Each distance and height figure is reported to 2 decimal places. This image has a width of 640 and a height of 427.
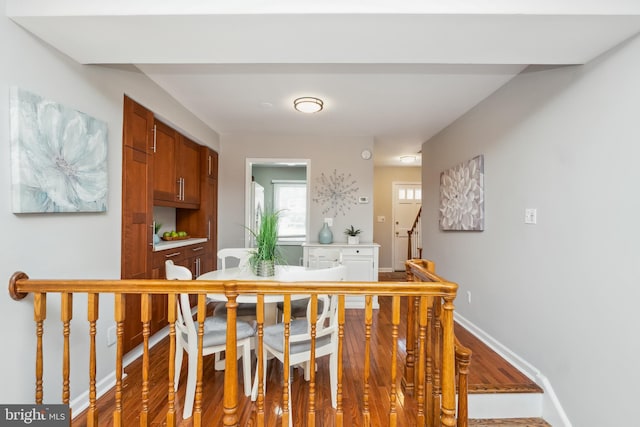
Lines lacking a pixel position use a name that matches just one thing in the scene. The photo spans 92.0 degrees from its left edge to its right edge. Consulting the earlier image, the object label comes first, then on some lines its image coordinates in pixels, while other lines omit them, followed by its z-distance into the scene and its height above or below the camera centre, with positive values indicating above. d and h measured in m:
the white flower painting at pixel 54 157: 1.49 +0.31
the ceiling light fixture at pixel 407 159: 5.89 +1.13
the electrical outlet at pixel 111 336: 2.16 -0.86
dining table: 1.95 -0.47
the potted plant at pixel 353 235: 4.25 -0.26
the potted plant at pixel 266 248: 2.34 -0.25
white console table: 4.12 -0.53
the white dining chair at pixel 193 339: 1.80 -0.78
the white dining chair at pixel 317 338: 1.75 -0.77
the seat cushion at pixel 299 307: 2.57 -0.77
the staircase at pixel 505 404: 2.12 -1.29
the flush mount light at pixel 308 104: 3.05 +1.13
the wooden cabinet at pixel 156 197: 2.38 +0.18
